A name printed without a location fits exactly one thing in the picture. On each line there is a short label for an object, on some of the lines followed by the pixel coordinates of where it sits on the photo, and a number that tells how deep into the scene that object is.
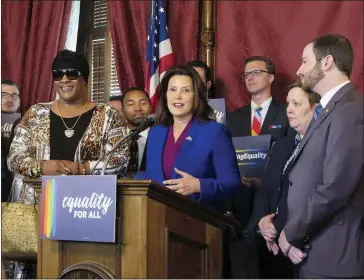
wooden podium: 2.05
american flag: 4.23
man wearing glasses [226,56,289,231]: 3.50
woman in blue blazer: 2.48
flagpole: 4.22
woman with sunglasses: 2.92
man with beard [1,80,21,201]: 4.07
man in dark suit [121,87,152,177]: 3.69
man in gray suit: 2.01
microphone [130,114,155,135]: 2.35
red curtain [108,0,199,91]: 4.36
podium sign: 2.06
